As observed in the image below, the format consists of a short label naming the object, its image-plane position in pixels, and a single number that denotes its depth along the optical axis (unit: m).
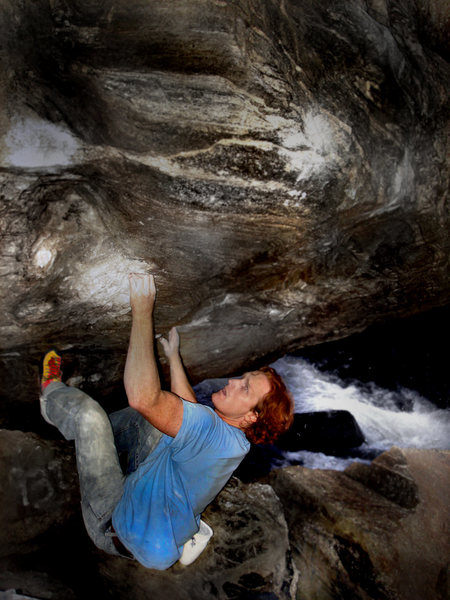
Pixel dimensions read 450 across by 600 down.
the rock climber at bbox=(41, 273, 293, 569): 1.98
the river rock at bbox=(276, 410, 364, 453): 4.95
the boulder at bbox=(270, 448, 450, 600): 2.84
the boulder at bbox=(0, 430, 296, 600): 2.83
